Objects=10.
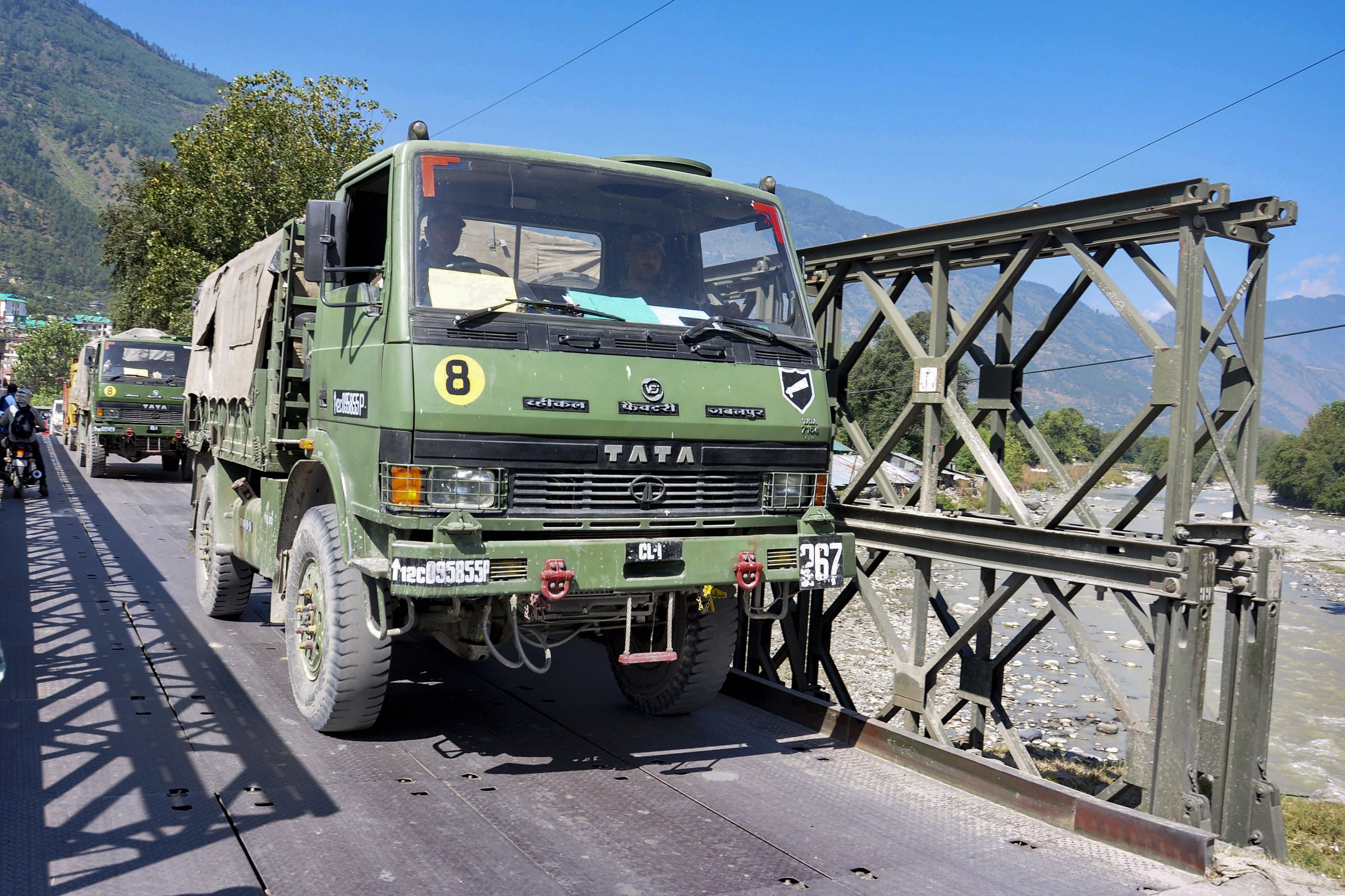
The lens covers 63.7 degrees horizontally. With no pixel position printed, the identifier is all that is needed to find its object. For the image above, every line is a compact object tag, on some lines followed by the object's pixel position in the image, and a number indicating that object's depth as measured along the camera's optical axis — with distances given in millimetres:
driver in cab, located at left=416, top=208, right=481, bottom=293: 5168
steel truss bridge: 4371
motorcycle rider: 16484
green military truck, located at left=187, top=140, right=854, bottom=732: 4887
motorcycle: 16578
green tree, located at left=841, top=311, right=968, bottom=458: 58469
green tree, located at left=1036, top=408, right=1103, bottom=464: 103625
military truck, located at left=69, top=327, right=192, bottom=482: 21188
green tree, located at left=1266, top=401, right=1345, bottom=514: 82562
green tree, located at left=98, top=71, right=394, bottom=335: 25031
